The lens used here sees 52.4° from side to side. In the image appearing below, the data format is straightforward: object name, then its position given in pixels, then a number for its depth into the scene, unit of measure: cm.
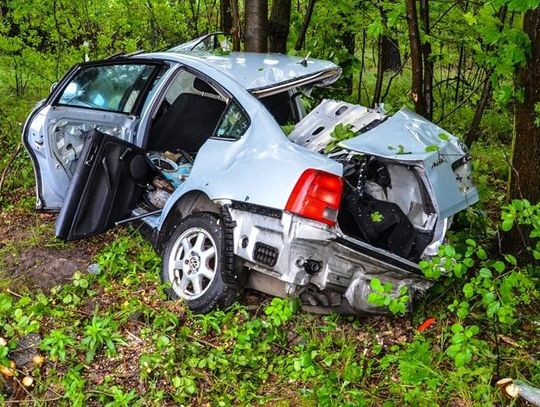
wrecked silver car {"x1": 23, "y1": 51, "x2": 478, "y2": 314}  328
